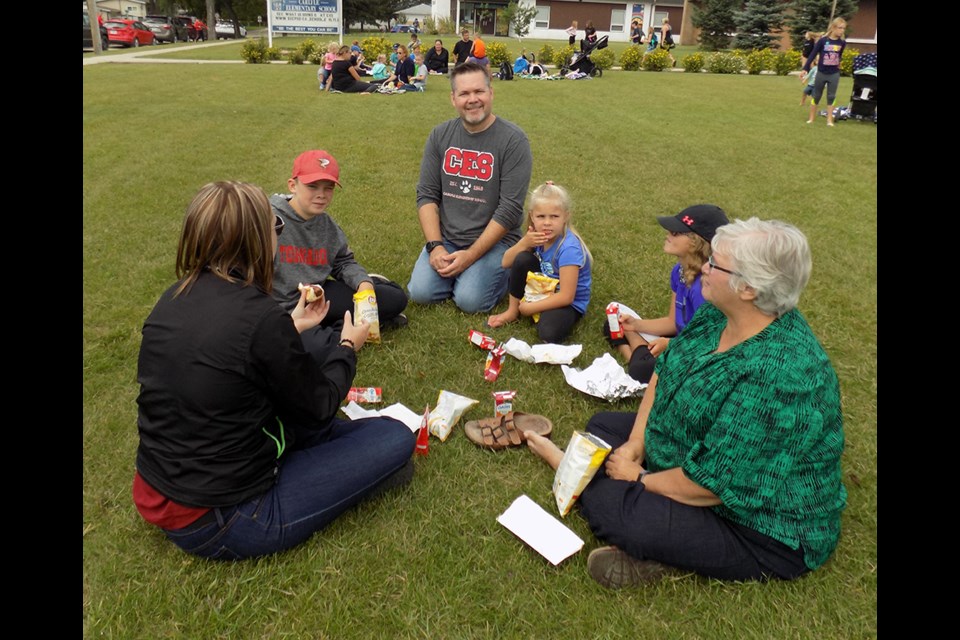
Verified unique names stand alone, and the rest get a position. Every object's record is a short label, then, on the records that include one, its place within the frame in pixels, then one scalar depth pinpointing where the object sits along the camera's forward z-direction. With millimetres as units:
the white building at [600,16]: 51938
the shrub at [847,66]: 23125
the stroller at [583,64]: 22016
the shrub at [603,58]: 24908
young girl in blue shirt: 4230
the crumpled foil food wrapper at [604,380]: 3646
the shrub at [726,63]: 24469
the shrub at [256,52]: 24000
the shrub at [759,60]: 24250
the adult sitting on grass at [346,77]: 16375
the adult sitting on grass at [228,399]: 2051
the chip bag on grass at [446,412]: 3307
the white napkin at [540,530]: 2551
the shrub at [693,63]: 24688
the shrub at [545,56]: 26159
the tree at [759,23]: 33219
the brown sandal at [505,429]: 3248
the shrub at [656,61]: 24938
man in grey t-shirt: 4645
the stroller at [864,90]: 13109
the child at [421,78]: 17828
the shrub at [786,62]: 24203
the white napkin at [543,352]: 4008
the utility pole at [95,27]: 26875
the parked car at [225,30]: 49700
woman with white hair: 2113
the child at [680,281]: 3336
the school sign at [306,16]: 23031
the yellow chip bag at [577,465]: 2564
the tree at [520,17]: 48375
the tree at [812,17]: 31953
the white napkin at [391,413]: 3424
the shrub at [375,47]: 24031
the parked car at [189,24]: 40969
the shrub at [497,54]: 25281
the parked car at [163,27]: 37719
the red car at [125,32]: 31016
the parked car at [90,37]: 29156
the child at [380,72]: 19000
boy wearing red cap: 3713
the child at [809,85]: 13870
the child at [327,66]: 16828
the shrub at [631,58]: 25125
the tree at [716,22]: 35906
